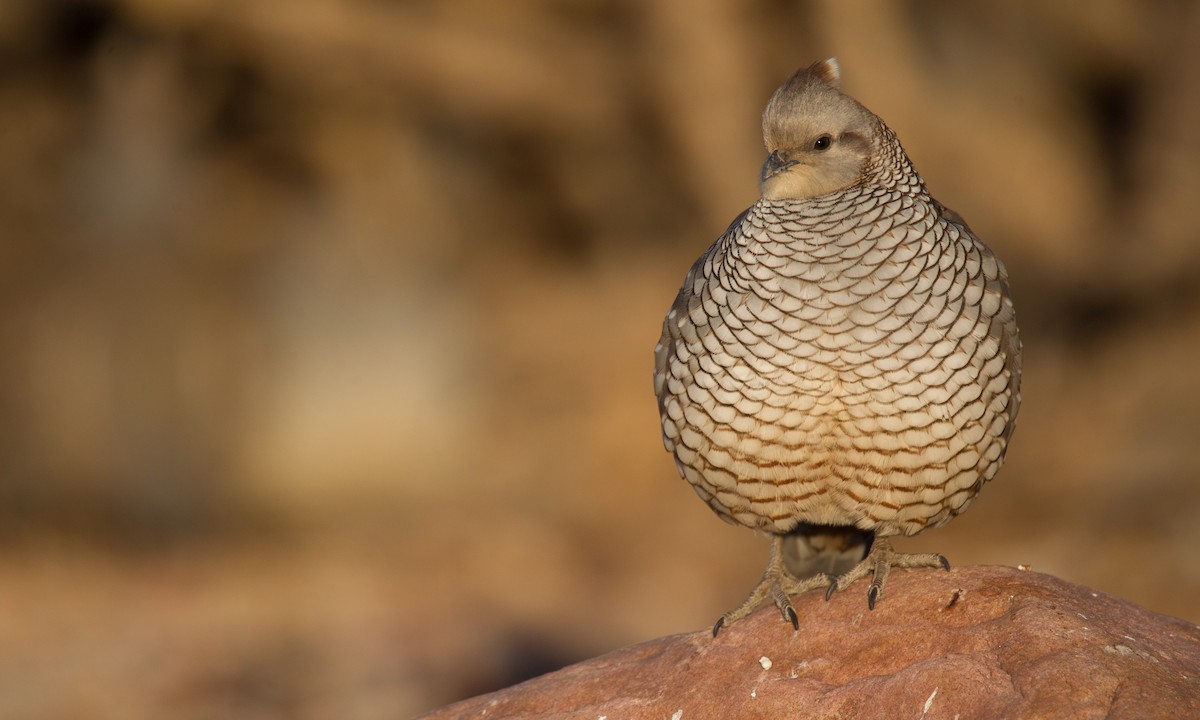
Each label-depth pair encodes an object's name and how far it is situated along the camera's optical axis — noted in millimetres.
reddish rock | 6848
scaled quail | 8062
